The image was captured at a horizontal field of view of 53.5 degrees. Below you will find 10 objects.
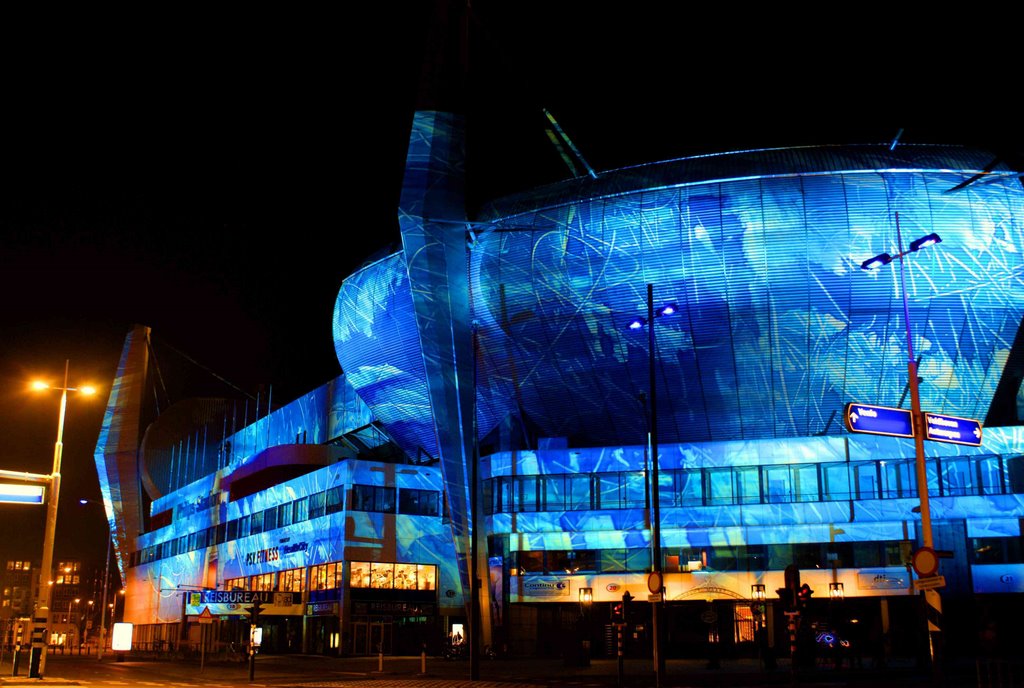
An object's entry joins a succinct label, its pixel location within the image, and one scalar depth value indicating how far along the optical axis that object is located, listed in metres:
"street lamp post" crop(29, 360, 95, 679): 27.86
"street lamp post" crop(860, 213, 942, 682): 17.83
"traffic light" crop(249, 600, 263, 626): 33.56
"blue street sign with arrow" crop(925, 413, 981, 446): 20.08
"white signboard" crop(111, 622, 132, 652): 39.72
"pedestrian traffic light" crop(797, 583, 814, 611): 18.61
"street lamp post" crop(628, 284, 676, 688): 24.08
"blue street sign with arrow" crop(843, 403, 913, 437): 19.14
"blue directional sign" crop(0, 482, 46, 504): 26.83
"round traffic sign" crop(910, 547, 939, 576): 17.17
